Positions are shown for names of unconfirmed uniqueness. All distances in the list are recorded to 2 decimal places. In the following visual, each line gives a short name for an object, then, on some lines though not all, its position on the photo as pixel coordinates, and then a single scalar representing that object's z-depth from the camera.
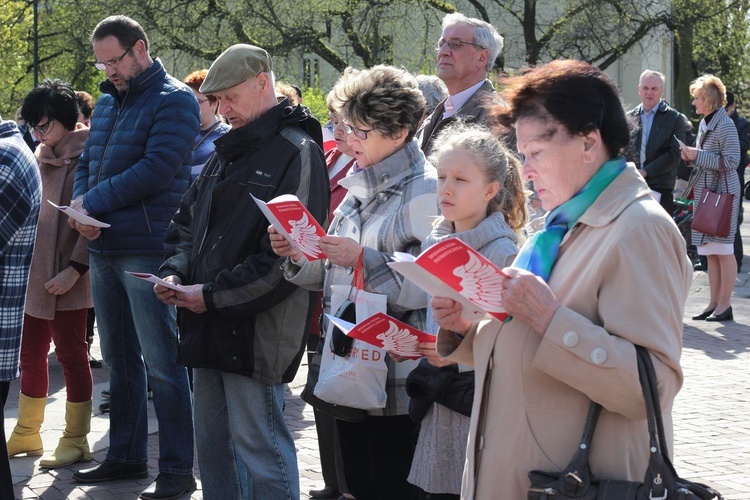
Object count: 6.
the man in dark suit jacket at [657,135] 21.93
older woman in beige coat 4.55
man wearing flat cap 8.08
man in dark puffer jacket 10.19
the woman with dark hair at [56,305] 11.45
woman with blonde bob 20.48
